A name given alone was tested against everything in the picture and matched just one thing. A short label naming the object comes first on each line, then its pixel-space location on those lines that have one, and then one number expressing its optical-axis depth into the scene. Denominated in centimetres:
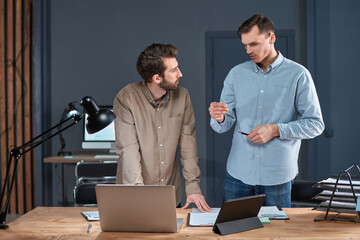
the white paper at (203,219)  192
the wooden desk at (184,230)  174
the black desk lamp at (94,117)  192
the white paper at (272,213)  203
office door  503
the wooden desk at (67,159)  442
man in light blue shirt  238
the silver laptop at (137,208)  171
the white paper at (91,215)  201
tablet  175
